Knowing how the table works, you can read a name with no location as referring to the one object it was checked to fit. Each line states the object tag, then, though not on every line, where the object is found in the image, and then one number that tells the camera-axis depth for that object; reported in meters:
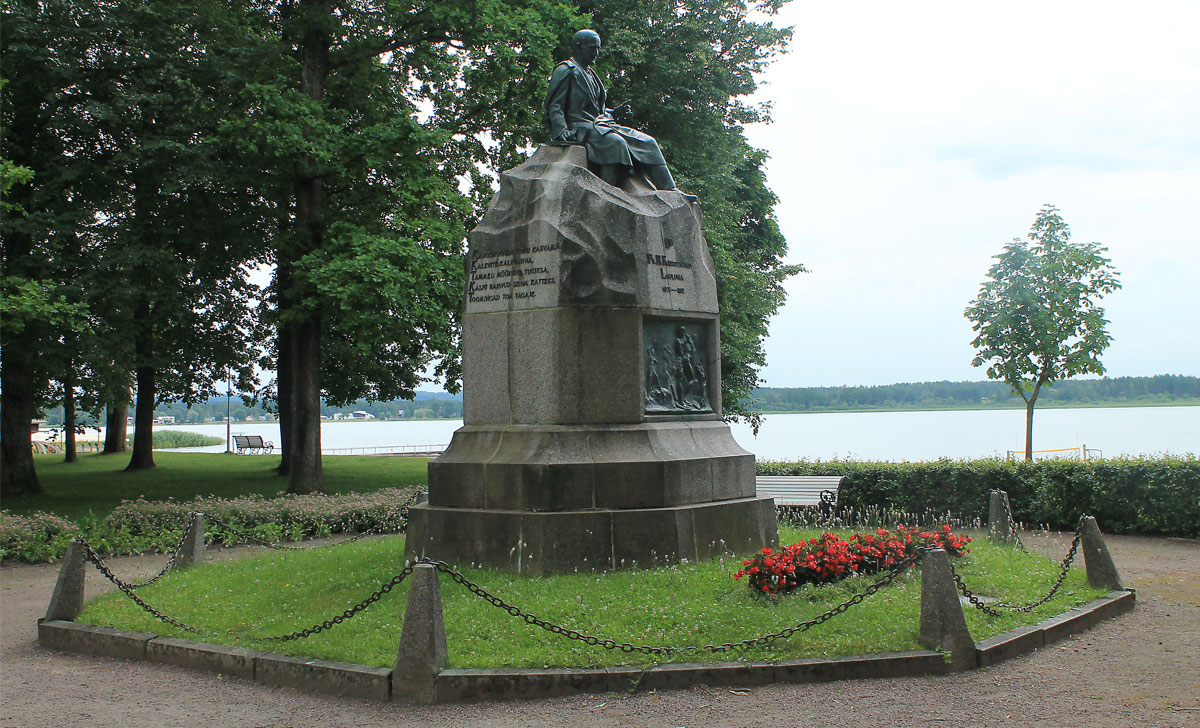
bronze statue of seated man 10.95
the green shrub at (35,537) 13.60
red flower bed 8.10
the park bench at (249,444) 46.19
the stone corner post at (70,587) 8.80
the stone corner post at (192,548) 11.68
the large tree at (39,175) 18.27
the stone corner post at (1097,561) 9.41
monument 9.29
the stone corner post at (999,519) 12.27
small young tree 22.77
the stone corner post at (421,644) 6.38
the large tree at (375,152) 19.12
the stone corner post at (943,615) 6.82
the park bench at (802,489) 16.06
